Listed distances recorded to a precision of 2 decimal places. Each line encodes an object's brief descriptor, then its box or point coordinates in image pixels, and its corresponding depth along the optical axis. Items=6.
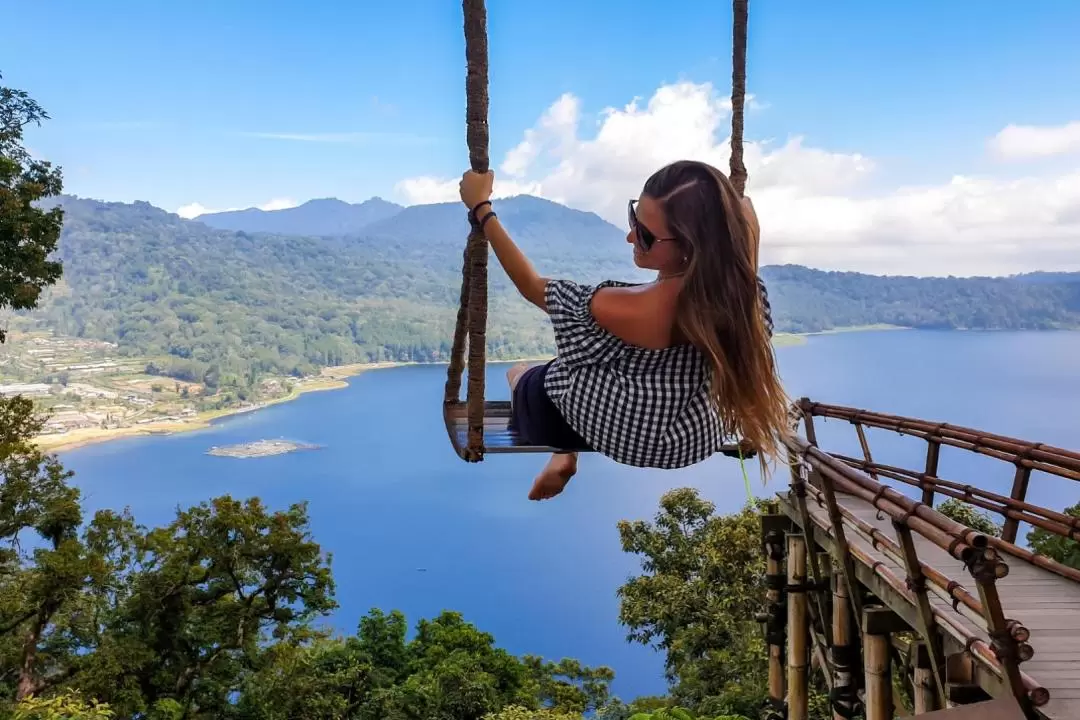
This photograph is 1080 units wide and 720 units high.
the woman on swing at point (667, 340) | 1.44
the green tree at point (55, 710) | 5.50
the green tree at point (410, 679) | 8.59
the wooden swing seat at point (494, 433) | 1.76
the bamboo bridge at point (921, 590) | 1.19
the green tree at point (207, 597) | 9.32
